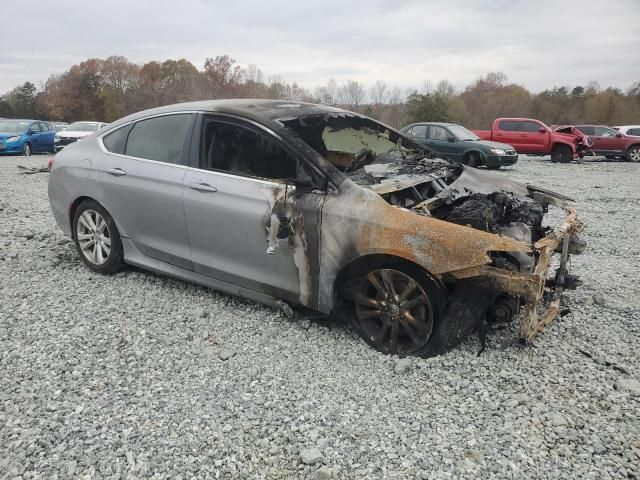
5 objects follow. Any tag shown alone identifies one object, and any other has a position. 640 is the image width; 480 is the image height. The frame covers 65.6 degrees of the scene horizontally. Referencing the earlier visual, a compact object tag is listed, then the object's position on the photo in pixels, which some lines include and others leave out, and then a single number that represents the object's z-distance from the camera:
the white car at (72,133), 18.22
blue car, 17.86
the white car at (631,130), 20.06
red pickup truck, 18.52
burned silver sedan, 3.05
